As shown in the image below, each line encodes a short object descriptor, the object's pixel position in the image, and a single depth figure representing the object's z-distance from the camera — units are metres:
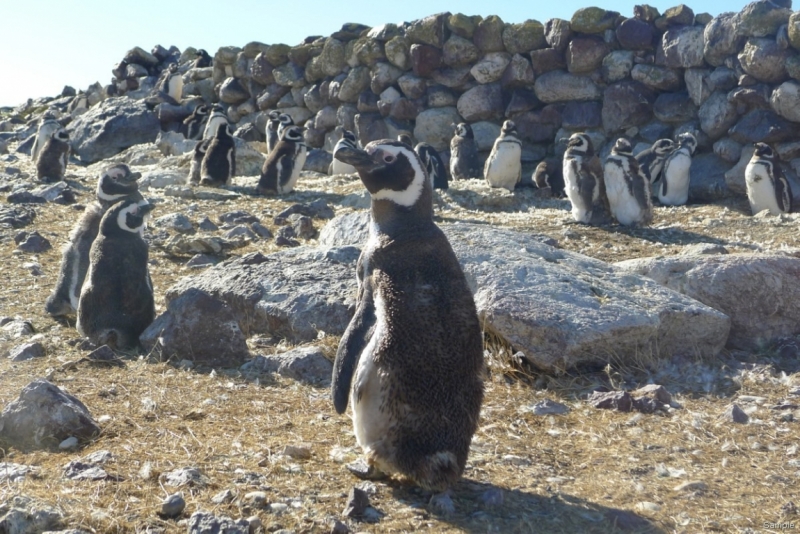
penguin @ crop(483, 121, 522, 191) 14.70
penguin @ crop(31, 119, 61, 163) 19.17
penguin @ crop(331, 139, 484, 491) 3.44
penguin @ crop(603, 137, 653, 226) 11.16
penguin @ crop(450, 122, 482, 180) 16.30
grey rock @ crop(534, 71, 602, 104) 16.03
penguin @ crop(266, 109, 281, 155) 19.73
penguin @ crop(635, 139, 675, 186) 13.98
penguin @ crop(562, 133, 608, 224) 11.25
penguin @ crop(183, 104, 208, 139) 21.44
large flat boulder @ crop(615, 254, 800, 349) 5.62
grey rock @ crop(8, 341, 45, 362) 5.54
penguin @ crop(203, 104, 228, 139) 19.03
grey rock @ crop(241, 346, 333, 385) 5.07
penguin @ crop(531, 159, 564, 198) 14.71
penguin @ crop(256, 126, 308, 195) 14.11
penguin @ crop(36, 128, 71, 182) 15.02
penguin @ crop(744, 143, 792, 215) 11.96
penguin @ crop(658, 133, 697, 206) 13.22
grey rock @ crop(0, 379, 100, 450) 3.81
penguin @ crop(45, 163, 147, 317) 6.93
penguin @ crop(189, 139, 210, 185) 15.11
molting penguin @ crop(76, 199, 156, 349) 6.07
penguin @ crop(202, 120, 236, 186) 14.67
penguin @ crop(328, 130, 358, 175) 17.14
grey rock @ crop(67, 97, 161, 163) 21.66
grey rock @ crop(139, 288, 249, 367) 5.43
